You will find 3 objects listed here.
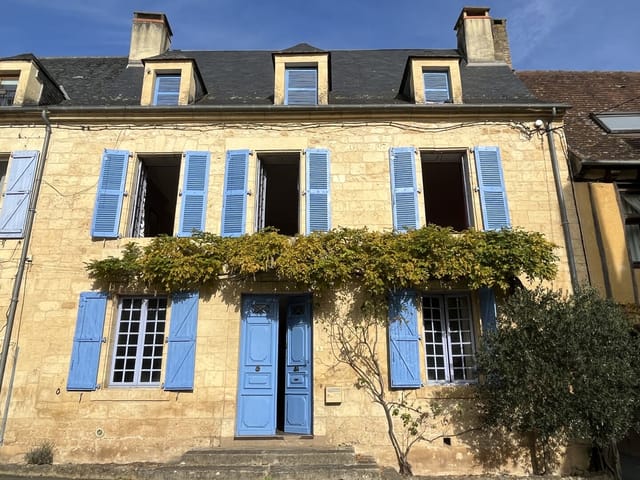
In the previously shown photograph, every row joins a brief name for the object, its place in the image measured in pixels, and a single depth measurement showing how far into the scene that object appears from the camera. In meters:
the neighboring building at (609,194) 6.91
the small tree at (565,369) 5.25
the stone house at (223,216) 6.32
